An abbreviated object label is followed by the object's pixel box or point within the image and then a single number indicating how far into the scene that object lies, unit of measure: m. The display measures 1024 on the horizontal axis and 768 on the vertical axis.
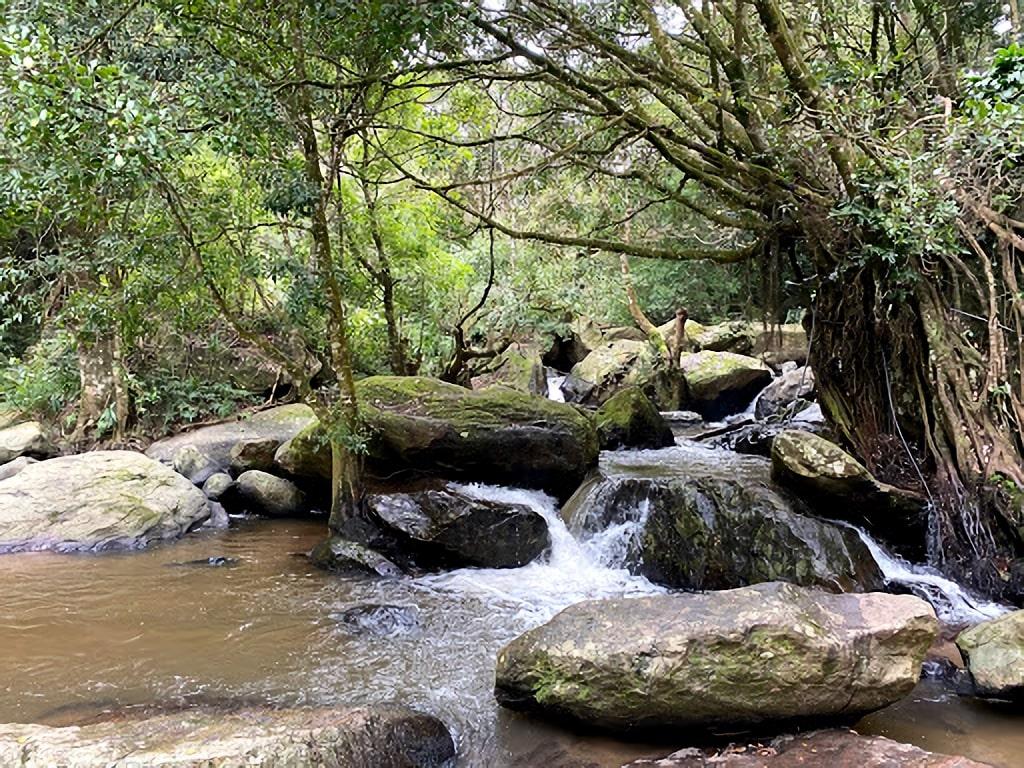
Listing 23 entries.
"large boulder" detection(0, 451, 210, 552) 7.41
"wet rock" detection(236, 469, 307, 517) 9.14
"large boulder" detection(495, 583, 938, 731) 3.53
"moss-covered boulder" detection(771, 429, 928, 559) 6.41
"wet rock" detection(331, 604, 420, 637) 5.35
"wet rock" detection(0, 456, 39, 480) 9.01
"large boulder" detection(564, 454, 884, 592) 6.13
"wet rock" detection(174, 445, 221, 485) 9.74
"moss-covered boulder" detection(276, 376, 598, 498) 7.68
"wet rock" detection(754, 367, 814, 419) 12.44
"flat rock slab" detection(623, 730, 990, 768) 3.15
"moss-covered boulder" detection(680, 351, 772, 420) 14.04
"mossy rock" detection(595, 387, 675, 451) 10.79
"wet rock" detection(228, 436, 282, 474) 9.85
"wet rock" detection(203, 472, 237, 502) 9.30
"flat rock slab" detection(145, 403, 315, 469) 10.42
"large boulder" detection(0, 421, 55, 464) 10.17
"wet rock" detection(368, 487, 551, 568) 6.86
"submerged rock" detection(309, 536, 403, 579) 6.70
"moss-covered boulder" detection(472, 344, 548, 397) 16.19
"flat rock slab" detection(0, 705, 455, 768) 2.91
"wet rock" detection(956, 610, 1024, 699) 4.00
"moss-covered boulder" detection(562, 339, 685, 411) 14.48
